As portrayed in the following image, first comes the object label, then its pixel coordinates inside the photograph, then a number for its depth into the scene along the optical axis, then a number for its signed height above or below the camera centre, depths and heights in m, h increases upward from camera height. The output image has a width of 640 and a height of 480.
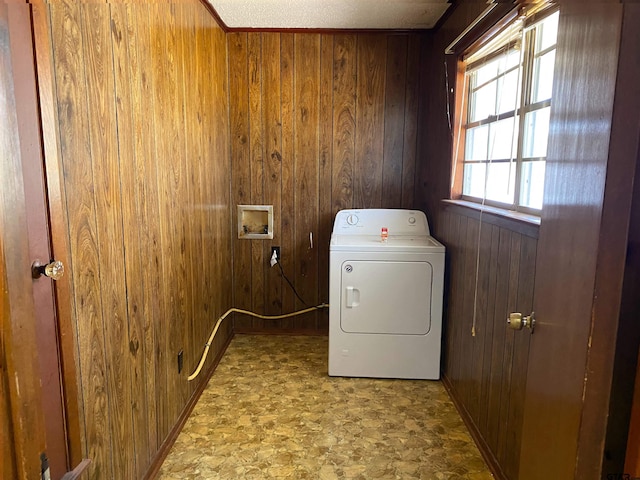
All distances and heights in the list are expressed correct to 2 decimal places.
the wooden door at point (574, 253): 0.66 -0.14
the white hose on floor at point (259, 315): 2.75 -1.06
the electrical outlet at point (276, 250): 3.24 -0.58
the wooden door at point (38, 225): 0.94 -0.12
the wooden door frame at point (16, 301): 0.66 -0.21
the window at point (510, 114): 1.63 +0.28
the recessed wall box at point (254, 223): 3.22 -0.37
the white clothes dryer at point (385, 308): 2.51 -0.80
